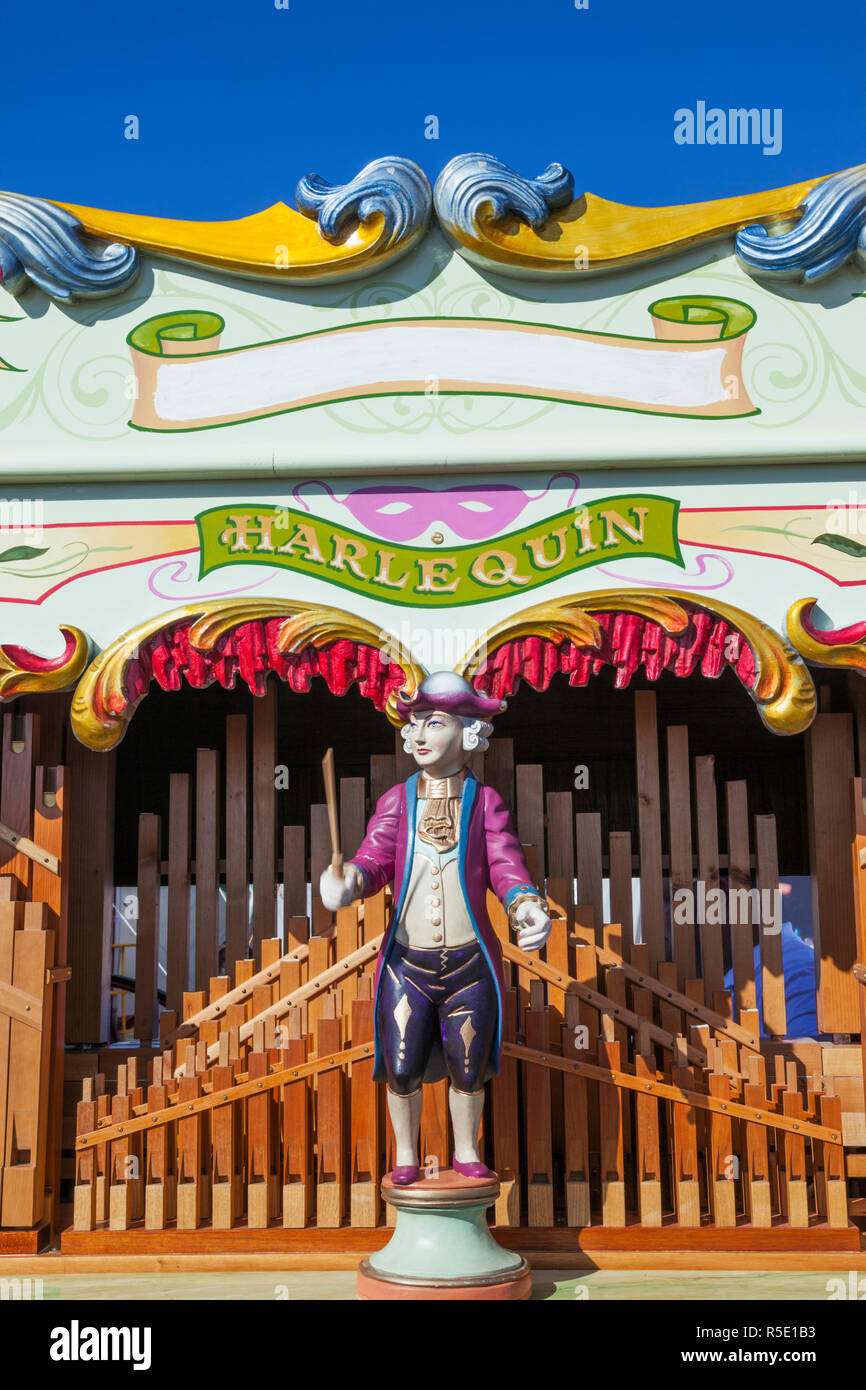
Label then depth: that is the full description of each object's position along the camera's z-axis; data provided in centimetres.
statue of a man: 443
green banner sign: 537
